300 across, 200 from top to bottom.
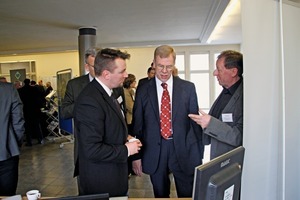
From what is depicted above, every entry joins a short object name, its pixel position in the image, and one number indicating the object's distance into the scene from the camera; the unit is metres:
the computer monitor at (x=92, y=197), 0.93
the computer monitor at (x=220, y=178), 0.86
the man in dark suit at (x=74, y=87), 2.59
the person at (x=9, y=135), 2.54
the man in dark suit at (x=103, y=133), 1.56
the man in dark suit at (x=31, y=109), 7.01
